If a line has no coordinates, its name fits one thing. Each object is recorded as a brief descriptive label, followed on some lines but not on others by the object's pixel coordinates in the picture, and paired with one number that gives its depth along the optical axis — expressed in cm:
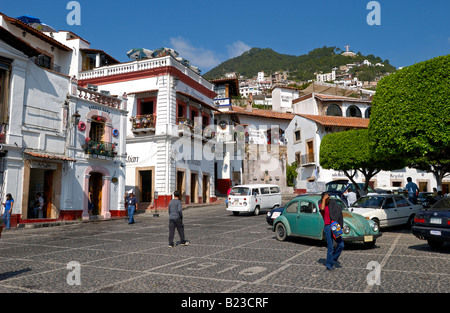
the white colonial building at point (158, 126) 2766
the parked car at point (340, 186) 2622
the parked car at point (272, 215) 1516
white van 2256
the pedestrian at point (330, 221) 792
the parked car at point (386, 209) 1470
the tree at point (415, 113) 1245
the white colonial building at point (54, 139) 1788
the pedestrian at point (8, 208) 1658
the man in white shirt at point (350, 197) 1984
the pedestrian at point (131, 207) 2000
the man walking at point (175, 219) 1152
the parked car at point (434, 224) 959
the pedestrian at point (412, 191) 2069
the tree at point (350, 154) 2386
